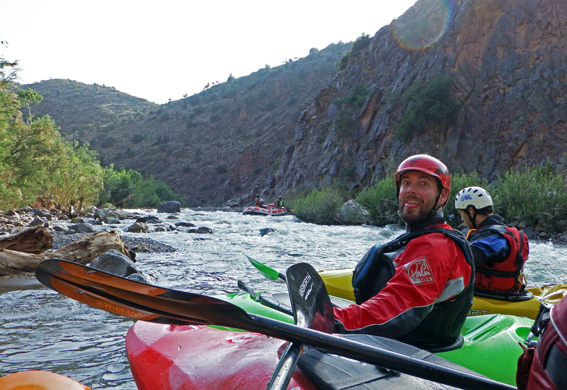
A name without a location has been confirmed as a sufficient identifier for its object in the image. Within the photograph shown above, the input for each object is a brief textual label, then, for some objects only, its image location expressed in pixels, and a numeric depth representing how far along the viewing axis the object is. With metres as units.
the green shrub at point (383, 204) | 15.95
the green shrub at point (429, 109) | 24.91
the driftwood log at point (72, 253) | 5.18
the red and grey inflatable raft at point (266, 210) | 23.11
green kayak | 2.01
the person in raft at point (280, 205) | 23.77
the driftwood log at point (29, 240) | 5.50
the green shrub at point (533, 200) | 12.05
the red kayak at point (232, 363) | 1.37
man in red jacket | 1.91
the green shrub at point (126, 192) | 30.11
